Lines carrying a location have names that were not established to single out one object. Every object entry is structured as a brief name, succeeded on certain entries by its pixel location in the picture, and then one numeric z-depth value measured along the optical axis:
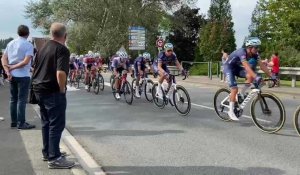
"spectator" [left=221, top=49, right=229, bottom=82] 24.60
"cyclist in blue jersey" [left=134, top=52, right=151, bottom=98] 15.00
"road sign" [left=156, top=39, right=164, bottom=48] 31.36
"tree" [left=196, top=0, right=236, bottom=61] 57.17
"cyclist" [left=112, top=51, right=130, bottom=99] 15.41
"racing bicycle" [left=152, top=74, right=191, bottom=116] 11.53
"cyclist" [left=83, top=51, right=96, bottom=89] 19.62
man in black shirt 6.02
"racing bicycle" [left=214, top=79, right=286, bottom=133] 8.84
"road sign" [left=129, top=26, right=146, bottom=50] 37.00
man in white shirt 8.93
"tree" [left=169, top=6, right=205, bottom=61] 66.44
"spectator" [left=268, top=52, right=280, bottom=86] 22.45
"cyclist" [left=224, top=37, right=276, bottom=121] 9.22
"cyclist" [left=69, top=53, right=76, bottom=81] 23.47
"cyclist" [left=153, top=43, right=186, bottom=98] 12.04
